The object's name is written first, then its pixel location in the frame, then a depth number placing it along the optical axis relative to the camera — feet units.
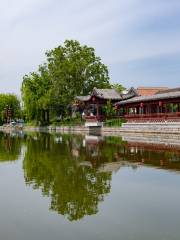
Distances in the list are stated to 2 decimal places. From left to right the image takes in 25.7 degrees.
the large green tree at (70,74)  204.74
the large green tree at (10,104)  330.13
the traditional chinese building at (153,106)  126.52
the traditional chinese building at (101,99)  174.09
